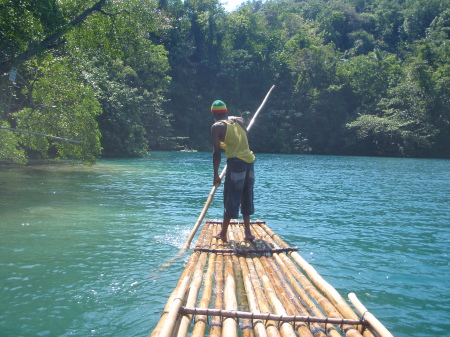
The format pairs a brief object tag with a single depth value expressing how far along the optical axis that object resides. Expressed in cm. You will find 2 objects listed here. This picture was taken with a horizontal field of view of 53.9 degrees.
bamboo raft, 362
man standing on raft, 632
